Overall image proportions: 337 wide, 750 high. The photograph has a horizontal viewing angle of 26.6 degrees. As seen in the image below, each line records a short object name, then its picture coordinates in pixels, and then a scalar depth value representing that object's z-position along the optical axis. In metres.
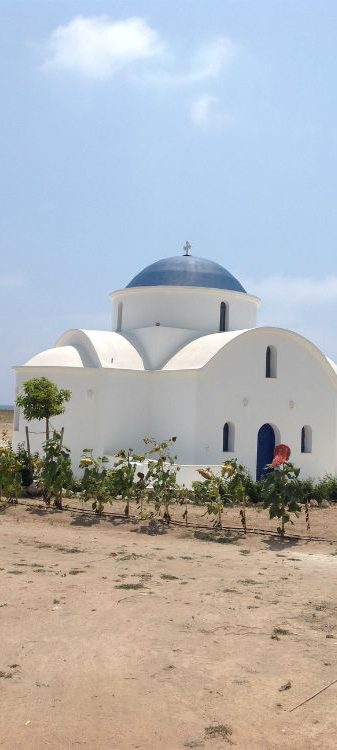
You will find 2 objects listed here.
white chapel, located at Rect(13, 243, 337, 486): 18.28
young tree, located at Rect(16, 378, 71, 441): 14.38
